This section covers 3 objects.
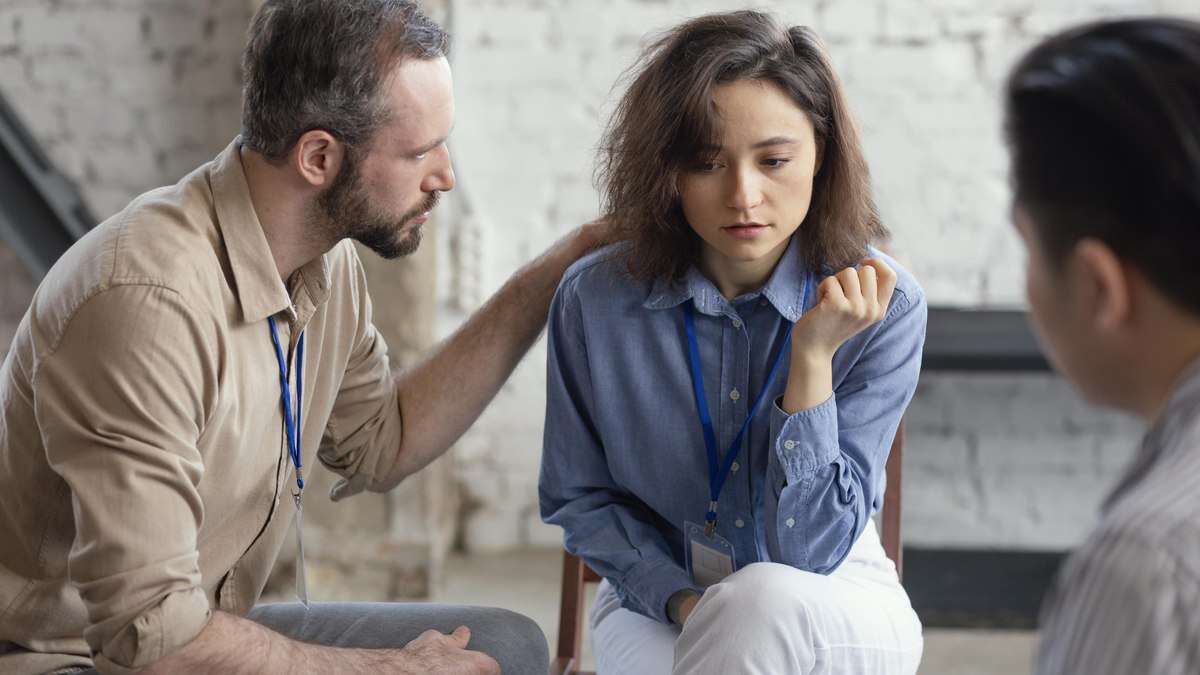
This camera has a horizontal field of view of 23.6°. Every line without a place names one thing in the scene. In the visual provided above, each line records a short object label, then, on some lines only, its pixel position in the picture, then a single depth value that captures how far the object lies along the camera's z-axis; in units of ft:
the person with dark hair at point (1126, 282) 6.82
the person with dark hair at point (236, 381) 8.92
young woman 9.22
